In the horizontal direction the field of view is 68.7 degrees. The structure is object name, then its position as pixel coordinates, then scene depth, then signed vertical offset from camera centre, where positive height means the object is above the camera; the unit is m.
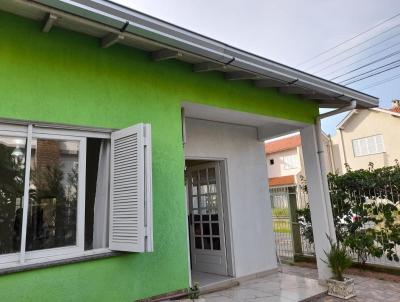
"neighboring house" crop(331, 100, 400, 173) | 22.66 +4.73
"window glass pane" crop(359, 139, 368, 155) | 24.45 +4.05
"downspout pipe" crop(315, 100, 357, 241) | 7.23 +0.81
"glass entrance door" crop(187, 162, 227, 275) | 7.75 -0.39
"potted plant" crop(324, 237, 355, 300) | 6.23 -1.71
